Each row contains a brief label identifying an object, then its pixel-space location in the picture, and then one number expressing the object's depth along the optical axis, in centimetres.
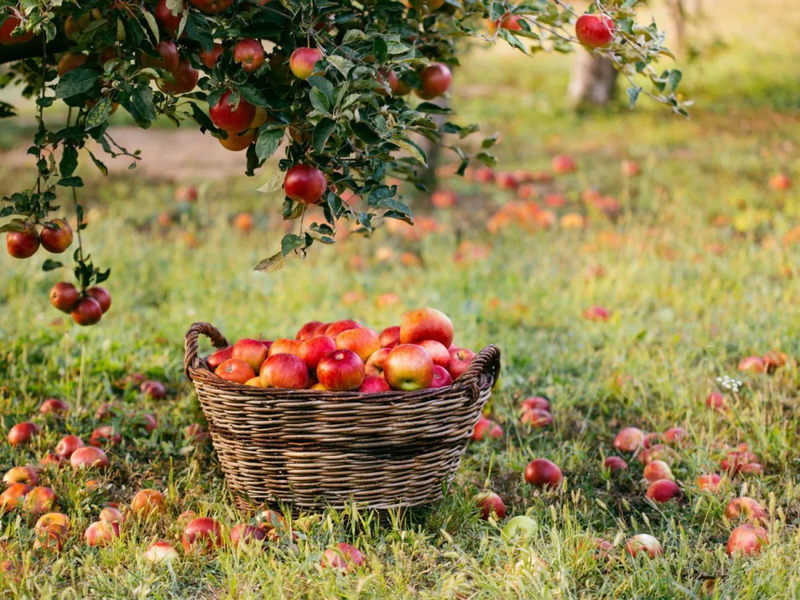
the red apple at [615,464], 275
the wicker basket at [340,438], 214
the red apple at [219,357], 248
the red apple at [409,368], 224
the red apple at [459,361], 242
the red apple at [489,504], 242
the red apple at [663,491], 254
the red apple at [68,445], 269
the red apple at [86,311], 255
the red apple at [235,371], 233
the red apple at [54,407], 296
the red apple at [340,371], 220
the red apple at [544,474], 262
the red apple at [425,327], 249
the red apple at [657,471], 264
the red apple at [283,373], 224
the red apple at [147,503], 235
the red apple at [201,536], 214
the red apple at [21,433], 277
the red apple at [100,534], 218
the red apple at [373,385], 226
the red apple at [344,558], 201
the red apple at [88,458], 261
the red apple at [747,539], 216
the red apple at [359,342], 245
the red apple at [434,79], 243
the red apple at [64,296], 253
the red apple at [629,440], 289
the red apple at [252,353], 241
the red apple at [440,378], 232
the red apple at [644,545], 215
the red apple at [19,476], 249
